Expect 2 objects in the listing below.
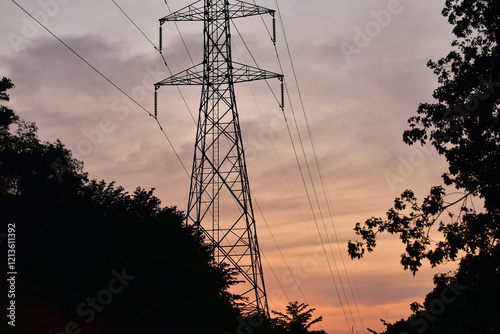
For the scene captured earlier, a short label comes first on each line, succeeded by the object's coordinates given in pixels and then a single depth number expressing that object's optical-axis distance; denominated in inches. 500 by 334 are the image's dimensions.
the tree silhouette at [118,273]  1252.5
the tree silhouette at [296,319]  1966.0
